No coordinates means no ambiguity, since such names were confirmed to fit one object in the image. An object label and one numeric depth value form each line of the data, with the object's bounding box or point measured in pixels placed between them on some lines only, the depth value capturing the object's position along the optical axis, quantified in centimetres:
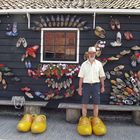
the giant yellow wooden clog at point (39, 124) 311
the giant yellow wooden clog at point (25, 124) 315
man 333
